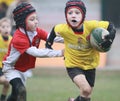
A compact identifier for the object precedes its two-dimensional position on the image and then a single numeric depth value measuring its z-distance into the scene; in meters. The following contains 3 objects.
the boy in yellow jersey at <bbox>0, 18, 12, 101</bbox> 13.81
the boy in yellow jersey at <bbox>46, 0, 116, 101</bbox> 11.34
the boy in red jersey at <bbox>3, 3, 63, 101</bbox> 11.37
